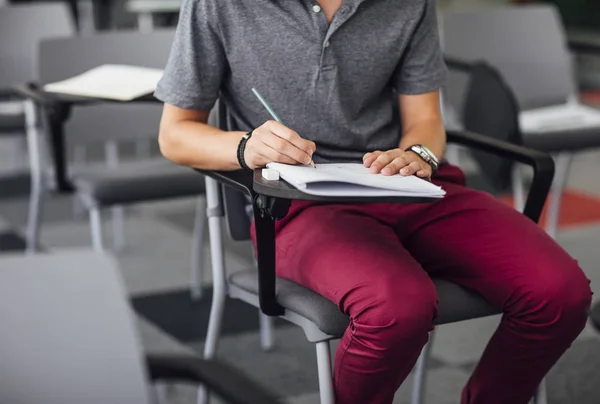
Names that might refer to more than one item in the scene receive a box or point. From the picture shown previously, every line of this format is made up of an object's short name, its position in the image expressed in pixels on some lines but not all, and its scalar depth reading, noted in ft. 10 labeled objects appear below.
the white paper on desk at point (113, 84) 7.18
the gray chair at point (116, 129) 8.73
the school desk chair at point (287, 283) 5.42
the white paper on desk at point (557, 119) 10.44
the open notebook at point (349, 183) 4.82
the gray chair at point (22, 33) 12.59
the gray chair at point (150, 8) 18.04
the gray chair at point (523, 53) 11.16
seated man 5.29
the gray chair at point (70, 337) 3.43
